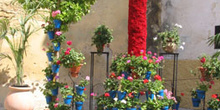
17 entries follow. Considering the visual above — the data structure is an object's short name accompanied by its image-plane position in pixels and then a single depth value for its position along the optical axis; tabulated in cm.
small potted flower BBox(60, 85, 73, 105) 417
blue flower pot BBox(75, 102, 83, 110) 441
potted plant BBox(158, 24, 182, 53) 525
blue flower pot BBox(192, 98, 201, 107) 510
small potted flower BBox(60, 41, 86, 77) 405
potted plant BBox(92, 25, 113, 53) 519
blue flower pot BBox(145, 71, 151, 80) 464
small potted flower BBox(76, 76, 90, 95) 435
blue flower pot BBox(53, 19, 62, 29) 406
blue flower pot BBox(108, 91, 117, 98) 457
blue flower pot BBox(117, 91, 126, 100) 427
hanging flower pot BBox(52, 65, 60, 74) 411
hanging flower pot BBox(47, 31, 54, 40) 419
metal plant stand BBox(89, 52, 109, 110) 505
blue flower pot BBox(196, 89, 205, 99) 491
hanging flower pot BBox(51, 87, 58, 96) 415
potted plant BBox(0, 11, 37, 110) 397
